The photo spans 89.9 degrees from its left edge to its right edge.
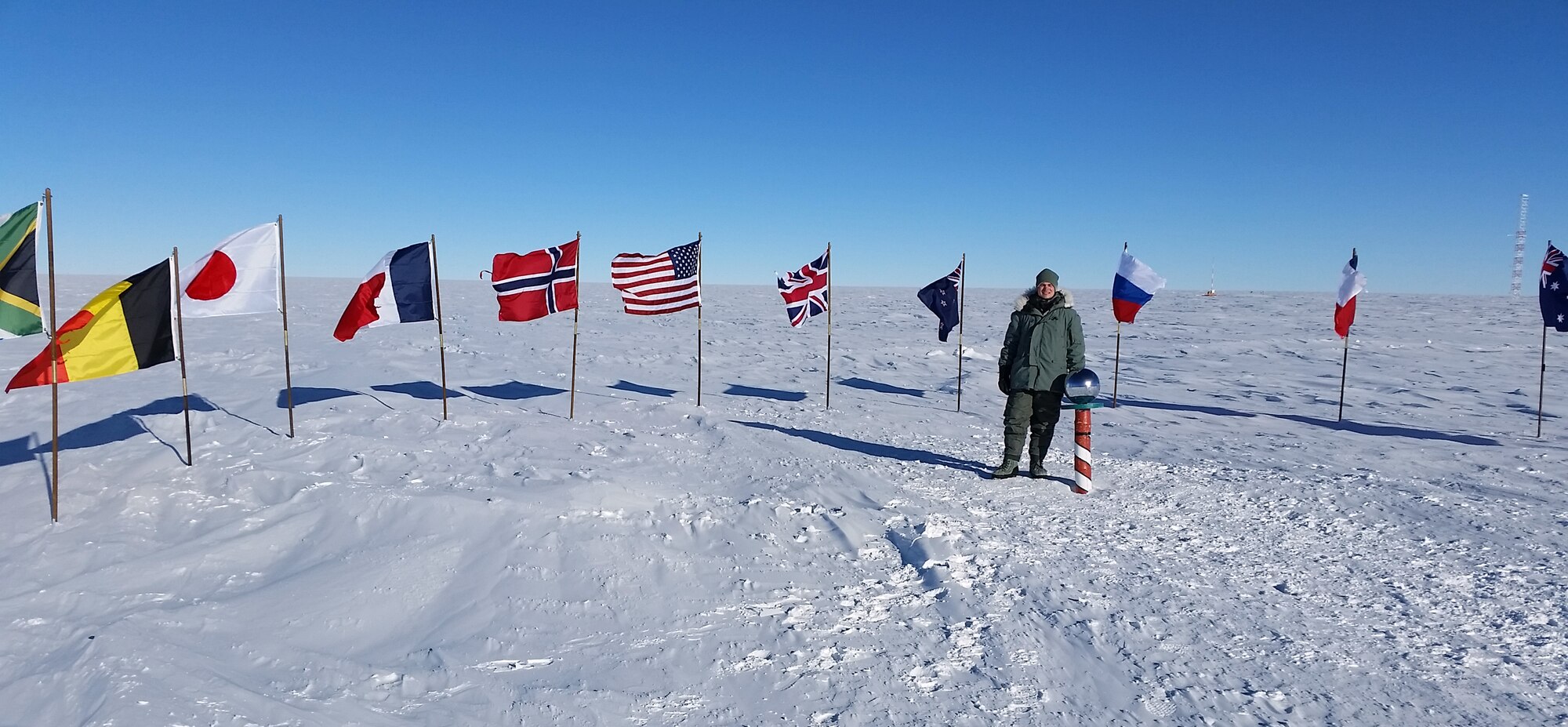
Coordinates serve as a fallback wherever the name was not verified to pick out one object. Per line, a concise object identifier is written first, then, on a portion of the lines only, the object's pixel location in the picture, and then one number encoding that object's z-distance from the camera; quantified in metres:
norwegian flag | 9.37
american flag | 10.16
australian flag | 8.95
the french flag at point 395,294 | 8.28
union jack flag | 11.34
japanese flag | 6.86
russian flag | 9.66
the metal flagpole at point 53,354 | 5.41
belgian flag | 5.65
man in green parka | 6.66
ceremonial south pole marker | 6.36
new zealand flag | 11.34
